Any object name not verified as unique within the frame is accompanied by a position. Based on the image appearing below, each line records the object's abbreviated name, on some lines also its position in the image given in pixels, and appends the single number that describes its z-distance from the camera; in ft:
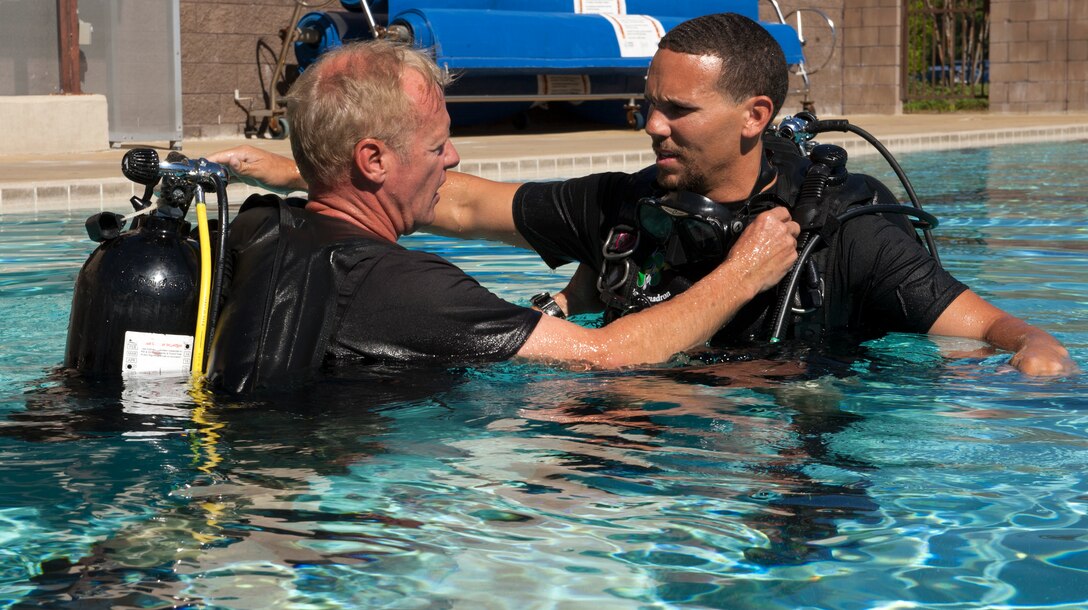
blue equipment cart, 42.37
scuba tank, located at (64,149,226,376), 10.24
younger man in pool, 12.26
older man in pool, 10.46
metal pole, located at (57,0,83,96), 36.09
